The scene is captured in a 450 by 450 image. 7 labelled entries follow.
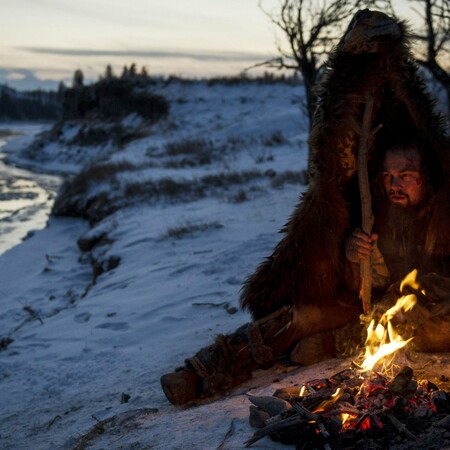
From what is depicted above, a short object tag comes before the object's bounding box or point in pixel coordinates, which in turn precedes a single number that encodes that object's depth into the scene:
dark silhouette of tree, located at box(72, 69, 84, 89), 42.65
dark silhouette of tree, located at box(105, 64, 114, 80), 38.61
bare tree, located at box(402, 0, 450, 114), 7.09
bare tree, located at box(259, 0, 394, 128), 8.64
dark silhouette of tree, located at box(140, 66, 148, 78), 37.88
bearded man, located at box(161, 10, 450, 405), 3.36
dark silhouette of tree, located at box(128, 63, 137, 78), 38.03
